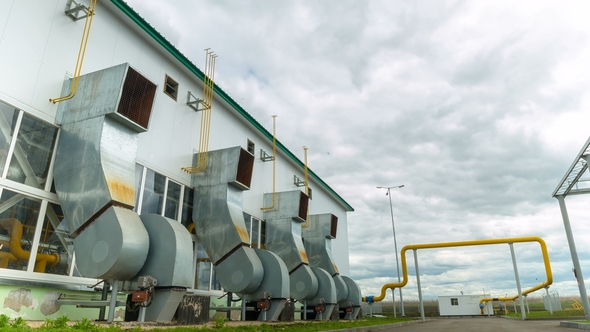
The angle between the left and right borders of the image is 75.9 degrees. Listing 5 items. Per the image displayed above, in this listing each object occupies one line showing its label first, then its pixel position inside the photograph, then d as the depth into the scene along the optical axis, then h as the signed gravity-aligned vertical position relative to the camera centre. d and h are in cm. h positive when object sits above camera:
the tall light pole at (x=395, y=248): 3081 +415
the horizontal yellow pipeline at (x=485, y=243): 2628 +351
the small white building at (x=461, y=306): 4684 -111
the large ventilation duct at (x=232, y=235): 1201 +192
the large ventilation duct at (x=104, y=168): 737 +265
